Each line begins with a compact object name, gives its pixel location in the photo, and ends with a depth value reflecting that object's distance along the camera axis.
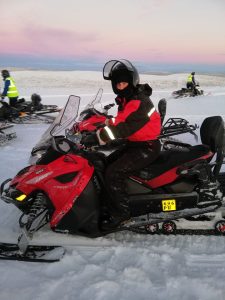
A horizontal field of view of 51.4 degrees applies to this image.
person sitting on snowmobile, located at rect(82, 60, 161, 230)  2.13
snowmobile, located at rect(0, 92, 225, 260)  2.27
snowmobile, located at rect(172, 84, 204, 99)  12.15
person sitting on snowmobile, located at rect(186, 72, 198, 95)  12.48
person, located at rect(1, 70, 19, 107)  7.47
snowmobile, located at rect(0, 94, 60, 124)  7.19
